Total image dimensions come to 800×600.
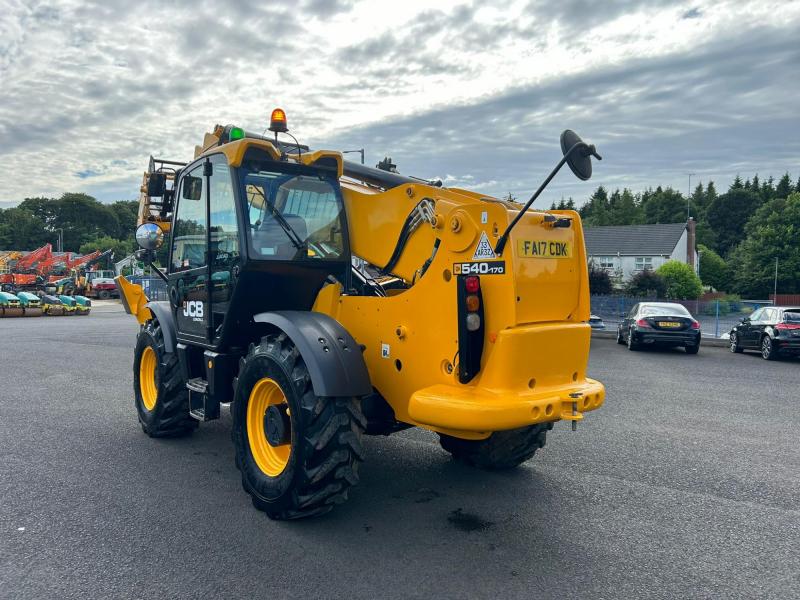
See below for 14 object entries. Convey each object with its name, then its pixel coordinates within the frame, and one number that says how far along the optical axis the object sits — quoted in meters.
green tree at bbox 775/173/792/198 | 88.06
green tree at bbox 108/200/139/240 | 93.44
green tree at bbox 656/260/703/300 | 37.81
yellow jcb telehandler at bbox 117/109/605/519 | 4.05
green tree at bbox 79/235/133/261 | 69.81
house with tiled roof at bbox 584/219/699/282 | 53.75
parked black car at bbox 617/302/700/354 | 16.14
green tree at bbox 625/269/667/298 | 37.00
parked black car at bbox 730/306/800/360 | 14.99
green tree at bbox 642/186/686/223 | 92.38
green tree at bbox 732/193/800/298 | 48.72
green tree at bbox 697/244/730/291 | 59.19
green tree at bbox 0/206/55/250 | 82.81
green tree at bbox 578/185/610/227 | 89.51
